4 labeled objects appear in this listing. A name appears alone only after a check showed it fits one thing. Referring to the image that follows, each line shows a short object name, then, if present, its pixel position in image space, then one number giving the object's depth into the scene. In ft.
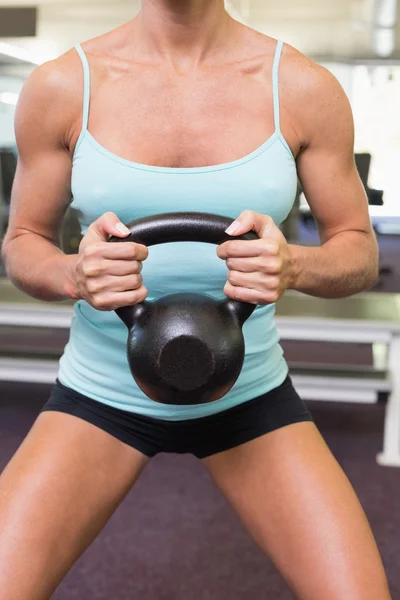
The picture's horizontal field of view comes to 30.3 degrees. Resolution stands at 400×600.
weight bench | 9.37
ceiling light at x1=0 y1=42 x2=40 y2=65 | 32.28
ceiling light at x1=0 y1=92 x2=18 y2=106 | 34.09
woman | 3.46
